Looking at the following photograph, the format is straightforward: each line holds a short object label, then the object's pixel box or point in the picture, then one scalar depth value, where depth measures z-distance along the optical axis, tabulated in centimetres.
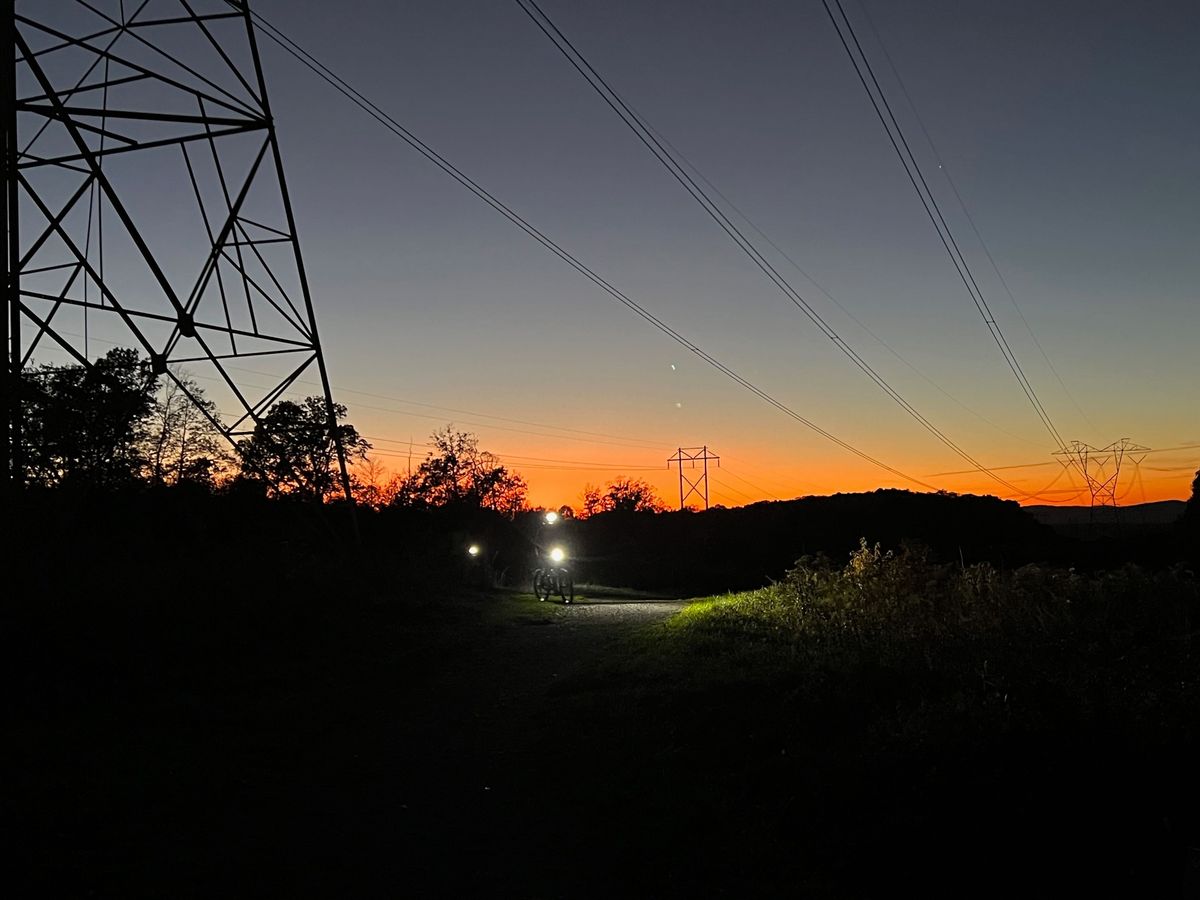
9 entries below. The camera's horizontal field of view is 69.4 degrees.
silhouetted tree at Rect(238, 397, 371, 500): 2077
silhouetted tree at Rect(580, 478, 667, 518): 10244
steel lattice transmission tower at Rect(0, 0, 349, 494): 1444
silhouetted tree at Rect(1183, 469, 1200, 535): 3827
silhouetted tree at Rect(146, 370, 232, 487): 2054
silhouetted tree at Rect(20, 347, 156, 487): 1548
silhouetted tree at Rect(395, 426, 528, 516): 4872
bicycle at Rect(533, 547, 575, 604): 3023
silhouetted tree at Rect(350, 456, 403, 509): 3520
